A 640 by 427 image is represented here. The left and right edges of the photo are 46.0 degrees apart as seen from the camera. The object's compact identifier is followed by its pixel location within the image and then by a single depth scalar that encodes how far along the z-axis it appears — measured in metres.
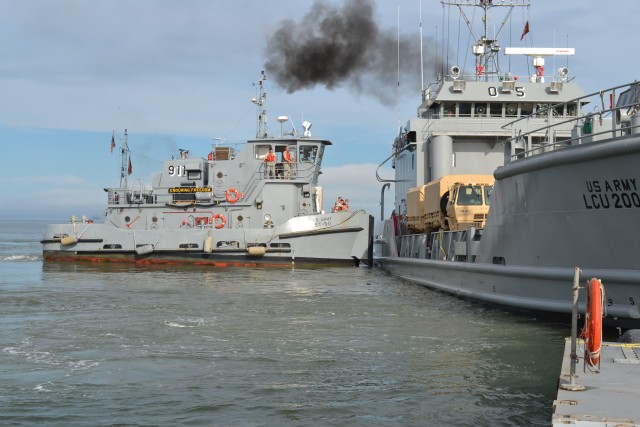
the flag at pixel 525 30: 29.67
